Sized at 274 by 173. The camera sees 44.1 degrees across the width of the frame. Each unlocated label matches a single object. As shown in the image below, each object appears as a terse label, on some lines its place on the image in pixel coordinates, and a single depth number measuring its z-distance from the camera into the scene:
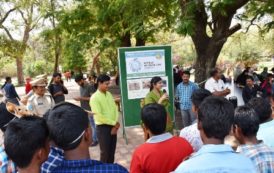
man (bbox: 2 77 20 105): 11.02
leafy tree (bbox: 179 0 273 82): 8.72
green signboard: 6.89
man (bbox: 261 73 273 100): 9.56
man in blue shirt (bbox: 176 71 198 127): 6.78
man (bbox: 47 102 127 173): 1.80
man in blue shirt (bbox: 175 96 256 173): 1.75
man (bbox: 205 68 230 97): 7.15
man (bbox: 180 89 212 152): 3.06
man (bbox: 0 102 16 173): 2.39
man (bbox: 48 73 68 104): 7.39
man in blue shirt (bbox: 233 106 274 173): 2.26
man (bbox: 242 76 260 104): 8.38
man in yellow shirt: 4.91
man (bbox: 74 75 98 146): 7.15
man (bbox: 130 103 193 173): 2.58
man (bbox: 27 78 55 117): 5.02
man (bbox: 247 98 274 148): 2.90
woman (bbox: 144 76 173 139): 5.43
